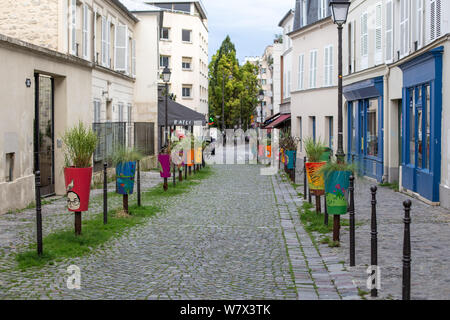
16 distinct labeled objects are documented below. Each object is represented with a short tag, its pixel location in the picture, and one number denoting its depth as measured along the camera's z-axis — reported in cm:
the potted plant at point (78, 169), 936
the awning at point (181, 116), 2769
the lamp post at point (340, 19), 1181
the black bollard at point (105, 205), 1097
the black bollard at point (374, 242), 672
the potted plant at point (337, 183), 901
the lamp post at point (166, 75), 2433
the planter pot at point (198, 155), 2493
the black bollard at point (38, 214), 795
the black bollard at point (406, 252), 548
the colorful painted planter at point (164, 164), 1738
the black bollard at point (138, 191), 1319
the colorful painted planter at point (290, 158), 2141
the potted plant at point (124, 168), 1207
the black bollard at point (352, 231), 775
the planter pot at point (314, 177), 1111
